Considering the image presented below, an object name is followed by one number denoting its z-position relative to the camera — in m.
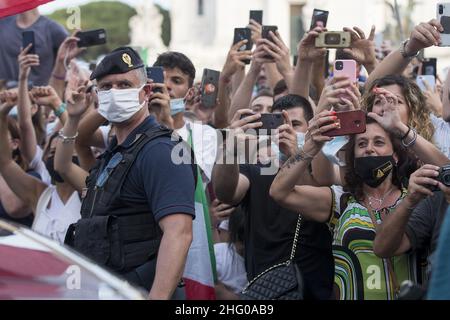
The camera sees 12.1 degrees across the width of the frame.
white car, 6.58
